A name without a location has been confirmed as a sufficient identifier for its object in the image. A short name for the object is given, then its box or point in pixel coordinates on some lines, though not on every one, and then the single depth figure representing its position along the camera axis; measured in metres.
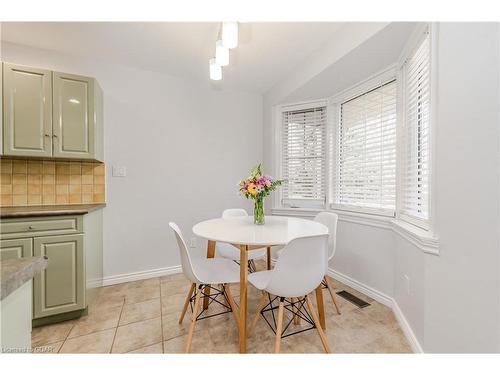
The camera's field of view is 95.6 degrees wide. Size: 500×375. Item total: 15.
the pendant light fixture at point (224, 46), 1.45
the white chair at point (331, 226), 2.05
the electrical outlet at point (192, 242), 2.95
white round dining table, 1.43
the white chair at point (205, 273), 1.46
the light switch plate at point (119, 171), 2.53
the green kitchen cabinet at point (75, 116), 2.01
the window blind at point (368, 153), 2.14
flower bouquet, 1.89
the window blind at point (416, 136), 1.60
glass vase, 1.97
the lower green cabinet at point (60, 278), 1.74
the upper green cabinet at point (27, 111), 1.88
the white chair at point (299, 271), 1.26
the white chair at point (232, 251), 2.21
